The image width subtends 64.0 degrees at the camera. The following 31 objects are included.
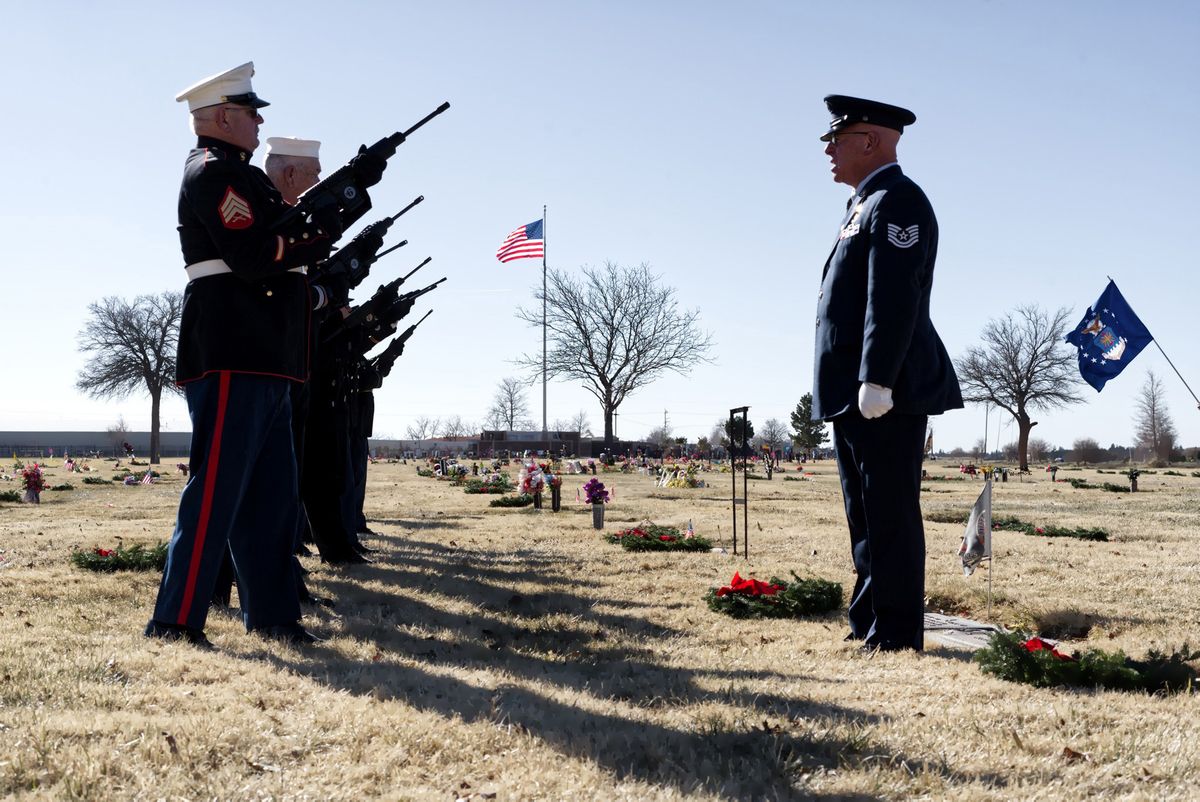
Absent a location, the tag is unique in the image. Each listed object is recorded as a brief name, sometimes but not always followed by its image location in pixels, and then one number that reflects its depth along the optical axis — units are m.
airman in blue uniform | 4.48
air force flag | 13.17
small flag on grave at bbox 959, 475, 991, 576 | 5.85
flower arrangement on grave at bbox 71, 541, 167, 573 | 7.19
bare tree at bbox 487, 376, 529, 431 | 99.75
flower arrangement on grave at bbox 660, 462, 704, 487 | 26.95
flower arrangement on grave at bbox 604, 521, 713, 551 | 9.76
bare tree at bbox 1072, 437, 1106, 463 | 78.44
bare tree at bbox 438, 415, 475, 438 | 125.22
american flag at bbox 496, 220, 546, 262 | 33.09
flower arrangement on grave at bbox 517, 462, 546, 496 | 16.69
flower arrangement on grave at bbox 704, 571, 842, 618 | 5.98
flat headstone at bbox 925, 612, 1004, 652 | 5.11
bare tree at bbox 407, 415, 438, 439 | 124.56
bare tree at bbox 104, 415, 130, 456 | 86.19
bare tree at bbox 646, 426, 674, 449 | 109.99
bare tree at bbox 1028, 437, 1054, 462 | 80.58
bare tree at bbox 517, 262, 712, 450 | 58.00
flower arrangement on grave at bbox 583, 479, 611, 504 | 13.11
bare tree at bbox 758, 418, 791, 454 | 110.94
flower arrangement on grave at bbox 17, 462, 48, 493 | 18.78
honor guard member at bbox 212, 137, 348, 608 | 6.19
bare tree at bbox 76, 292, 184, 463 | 59.78
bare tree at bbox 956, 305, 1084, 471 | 58.38
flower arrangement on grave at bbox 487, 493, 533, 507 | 17.69
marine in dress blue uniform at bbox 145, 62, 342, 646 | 4.22
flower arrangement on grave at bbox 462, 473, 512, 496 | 23.06
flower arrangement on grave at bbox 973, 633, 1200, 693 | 3.84
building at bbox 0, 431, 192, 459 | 92.74
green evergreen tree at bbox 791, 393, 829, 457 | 85.19
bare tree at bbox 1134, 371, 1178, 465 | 82.39
